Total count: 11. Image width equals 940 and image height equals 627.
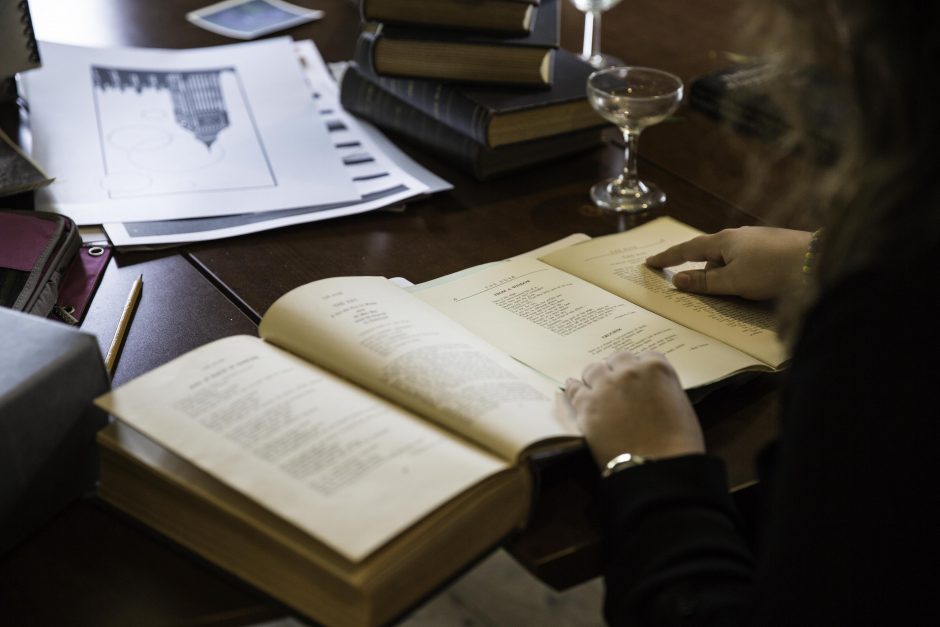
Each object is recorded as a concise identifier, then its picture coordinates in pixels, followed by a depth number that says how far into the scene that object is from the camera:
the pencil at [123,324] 0.99
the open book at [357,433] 0.71
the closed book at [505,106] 1.35
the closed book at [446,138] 1.38
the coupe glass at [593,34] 1.67
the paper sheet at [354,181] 1.23
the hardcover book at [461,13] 1.39
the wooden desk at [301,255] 0.76
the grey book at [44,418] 0.76
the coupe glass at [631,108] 1.28
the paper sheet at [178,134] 1.30
